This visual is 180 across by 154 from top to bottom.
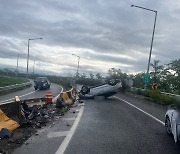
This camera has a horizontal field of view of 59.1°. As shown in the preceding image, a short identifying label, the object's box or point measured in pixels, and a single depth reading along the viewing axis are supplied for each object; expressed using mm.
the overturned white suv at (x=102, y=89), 12510
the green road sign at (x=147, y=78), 15452
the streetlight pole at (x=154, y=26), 15309
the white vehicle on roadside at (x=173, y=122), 3868
